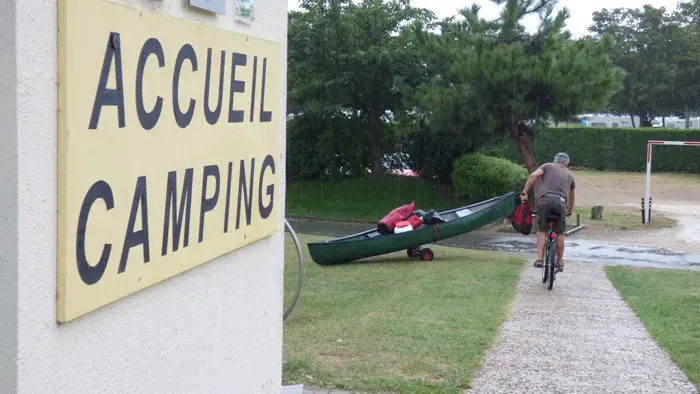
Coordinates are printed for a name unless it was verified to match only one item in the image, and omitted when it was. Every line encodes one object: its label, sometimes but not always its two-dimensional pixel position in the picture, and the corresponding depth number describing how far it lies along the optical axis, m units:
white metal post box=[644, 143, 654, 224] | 25.16
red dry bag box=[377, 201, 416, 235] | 15.41
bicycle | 11.61
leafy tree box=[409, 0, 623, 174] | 22.03
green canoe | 15.05
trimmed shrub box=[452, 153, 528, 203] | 24.16
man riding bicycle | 11.82
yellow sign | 2.77
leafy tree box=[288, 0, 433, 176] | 26.27
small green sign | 4.09
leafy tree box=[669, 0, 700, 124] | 58.72
